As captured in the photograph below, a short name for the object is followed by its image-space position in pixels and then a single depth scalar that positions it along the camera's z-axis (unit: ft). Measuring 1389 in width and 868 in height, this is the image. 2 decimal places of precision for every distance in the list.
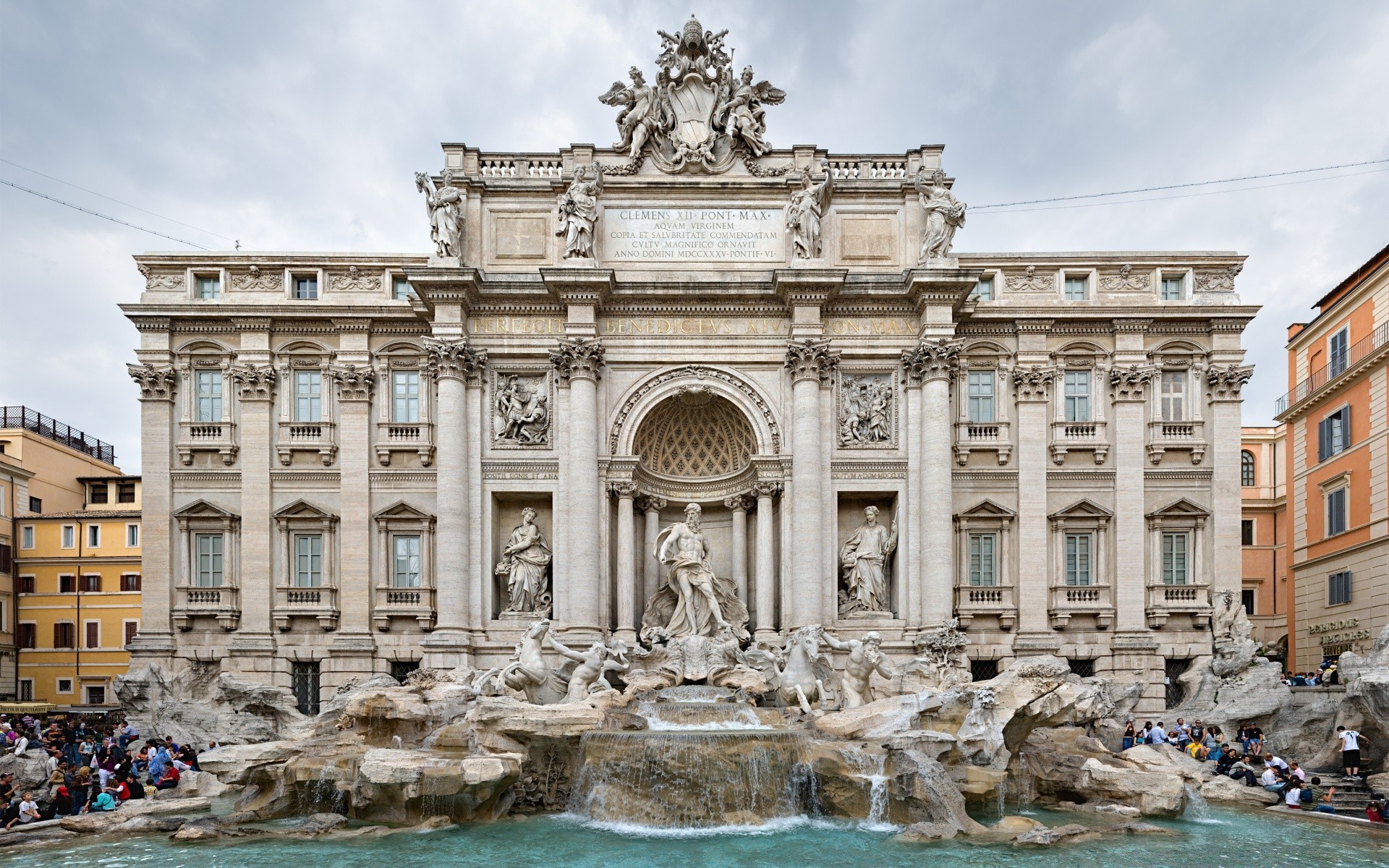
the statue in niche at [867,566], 82.23
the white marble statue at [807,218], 82.79
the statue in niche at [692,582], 79.00
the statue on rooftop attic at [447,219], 81.97
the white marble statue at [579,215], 81.87
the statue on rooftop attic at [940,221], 82.57
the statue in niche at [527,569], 83.05
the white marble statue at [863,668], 67.62
